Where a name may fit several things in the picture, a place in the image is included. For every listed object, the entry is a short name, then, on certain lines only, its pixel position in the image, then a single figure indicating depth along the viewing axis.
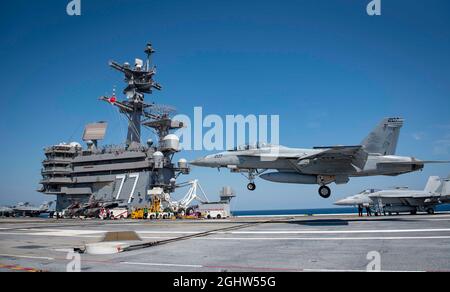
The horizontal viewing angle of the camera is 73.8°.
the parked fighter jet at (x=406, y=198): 46.81
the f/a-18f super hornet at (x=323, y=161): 24.45
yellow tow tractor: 54.06
